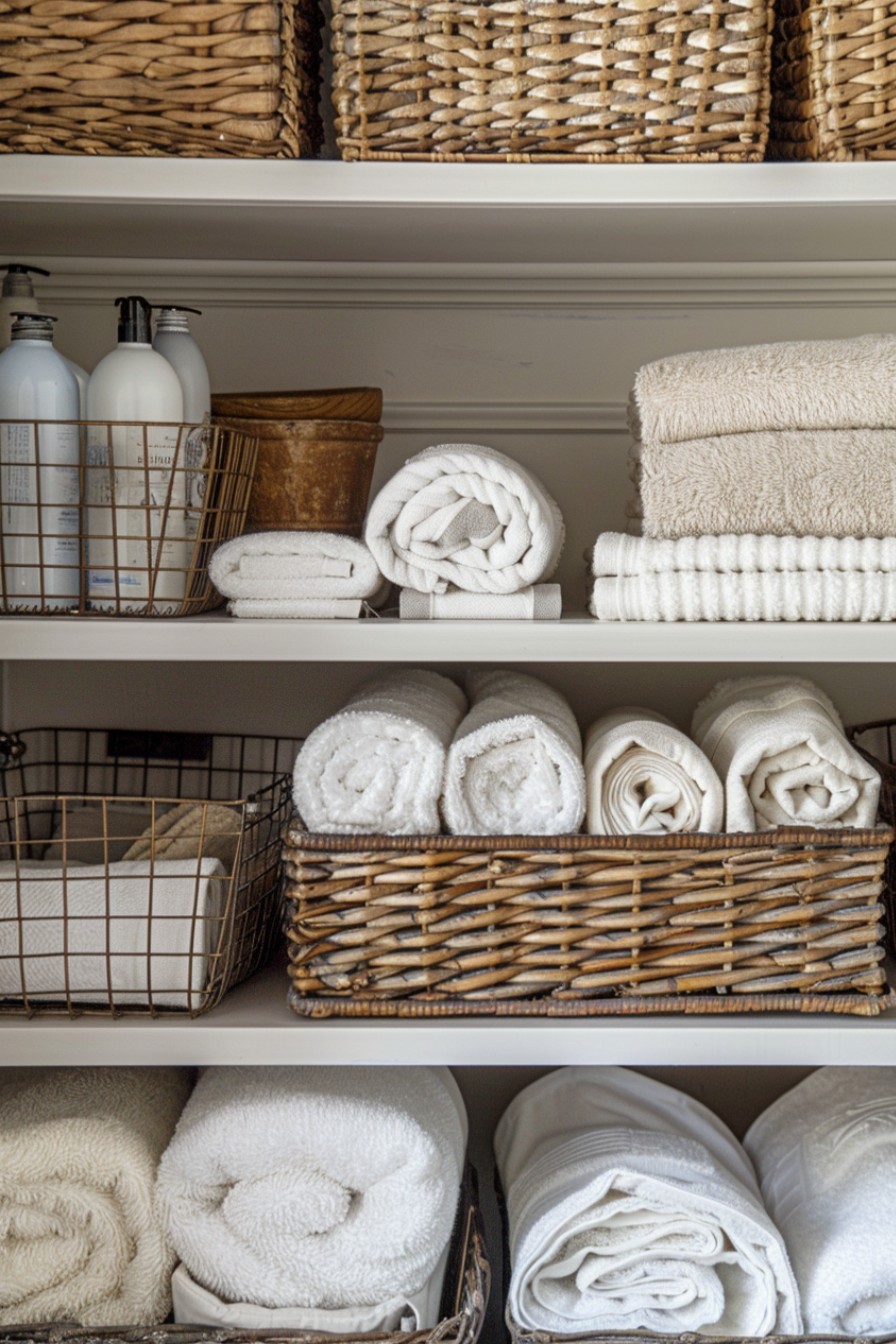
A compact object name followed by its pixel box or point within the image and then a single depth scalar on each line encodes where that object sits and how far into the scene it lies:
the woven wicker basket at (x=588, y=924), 0.95
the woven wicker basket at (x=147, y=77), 0.93
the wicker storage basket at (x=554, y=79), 0.92
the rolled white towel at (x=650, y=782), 0.96
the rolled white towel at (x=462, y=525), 0.96
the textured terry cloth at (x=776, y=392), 0.96
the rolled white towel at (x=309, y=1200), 0.94
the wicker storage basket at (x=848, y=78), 0.92
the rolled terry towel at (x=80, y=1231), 0.95
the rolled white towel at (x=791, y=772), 0.96
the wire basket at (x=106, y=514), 0.99
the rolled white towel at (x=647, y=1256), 0.96
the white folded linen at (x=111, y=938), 1.00
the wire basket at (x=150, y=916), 1.00
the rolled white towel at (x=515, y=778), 0.95
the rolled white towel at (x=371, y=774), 0.95
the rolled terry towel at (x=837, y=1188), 0.95
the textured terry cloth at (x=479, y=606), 0.98
